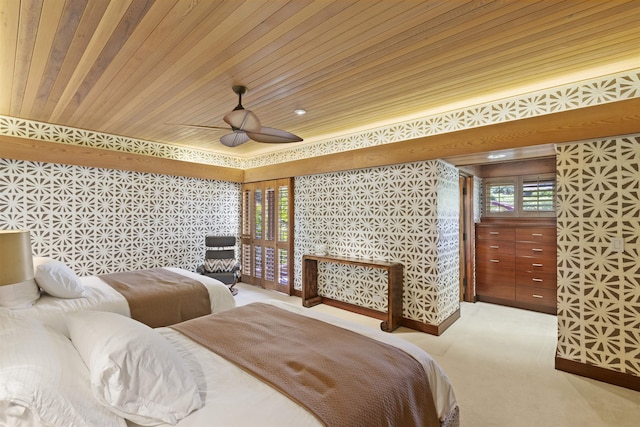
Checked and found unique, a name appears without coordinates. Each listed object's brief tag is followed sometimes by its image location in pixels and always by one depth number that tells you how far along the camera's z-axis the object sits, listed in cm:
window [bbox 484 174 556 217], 449
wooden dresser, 417
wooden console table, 357
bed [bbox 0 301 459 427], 100
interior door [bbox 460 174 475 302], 471
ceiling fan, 255
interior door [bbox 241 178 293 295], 522
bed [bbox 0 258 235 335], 225
